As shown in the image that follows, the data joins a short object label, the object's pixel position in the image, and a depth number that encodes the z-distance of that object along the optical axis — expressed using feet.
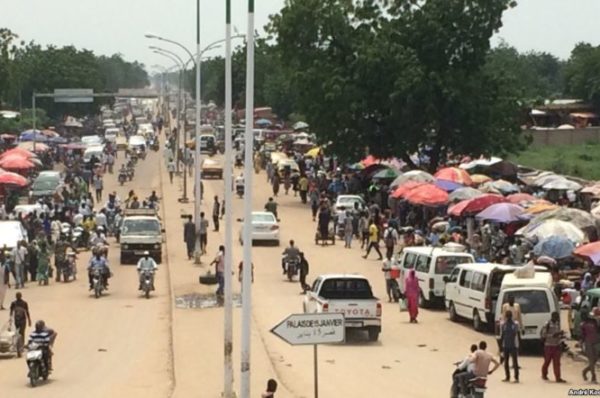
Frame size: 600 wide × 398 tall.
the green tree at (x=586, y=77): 416.01
